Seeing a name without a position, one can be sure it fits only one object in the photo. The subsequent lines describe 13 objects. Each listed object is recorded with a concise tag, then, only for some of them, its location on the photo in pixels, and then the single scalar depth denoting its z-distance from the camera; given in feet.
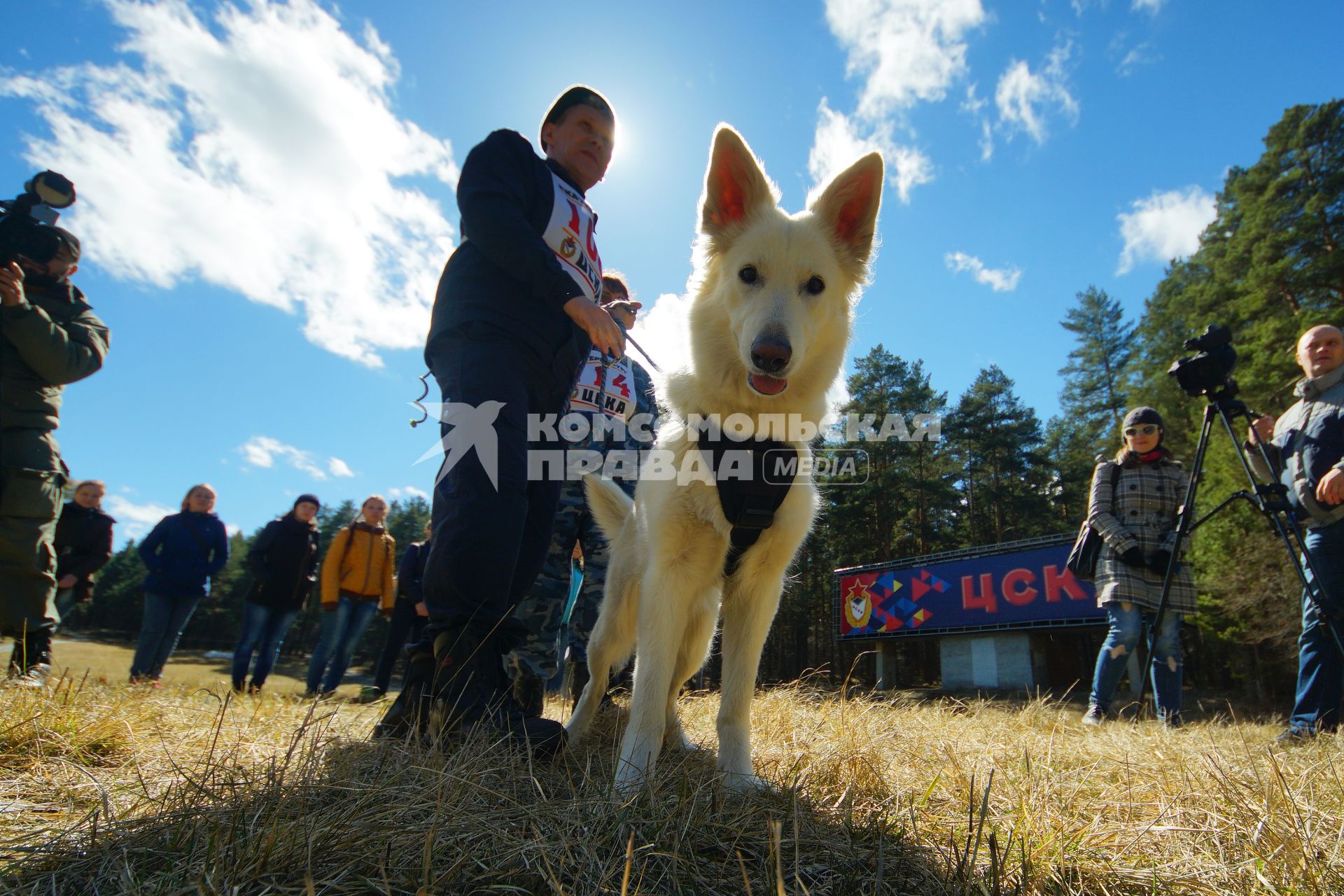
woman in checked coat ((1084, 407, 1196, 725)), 15.47
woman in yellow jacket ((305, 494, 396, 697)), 26.71
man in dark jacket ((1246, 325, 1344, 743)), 13.07
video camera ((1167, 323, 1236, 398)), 14.16
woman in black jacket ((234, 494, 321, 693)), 23.77
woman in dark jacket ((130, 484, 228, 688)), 20.44
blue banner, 52.49
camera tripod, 12.81
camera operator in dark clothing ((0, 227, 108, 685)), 10.56
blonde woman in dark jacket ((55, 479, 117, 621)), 19.16
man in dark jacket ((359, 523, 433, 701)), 26.08
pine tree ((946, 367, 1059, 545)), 99.14
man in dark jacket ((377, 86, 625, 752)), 7.45
